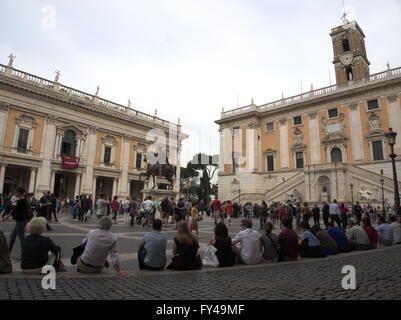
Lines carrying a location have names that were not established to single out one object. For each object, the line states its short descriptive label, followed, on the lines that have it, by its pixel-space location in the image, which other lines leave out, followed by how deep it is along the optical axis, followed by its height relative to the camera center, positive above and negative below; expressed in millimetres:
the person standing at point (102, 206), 12633 +168
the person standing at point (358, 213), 16703 +80
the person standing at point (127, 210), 16078 -2
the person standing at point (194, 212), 11506 -36
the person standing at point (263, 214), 15914 -90
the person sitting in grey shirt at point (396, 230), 9891 -547
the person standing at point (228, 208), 18148 +263
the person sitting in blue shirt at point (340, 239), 7837 -721
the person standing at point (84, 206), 17391 +174
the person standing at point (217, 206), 18531 +401
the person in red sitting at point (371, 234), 8875 -637
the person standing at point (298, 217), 15266 -224
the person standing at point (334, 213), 13773 +44
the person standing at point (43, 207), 11414 +61
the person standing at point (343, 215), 15148 -56
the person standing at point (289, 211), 15295 +113
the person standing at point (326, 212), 14703 +90
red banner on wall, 30328 +5325
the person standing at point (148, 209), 13882 +76
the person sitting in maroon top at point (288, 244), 6488 -742
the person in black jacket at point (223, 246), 5831 -744
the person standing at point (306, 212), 11927 +57
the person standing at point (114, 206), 16923 +204
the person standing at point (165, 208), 14375 +148
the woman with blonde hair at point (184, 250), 5363 -776
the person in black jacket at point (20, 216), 6418 -192
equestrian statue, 19250 +2869
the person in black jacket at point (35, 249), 4531 -681
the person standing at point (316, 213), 13120 +22
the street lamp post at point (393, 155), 11922 +2737
